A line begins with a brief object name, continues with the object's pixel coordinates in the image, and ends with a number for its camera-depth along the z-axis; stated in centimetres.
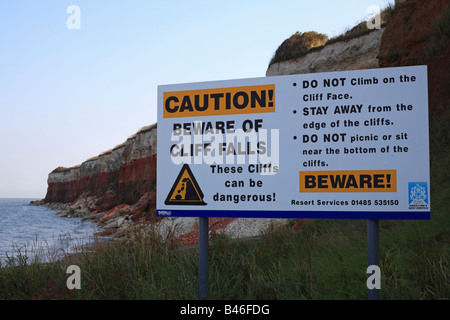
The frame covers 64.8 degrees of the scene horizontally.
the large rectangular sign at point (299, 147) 436
